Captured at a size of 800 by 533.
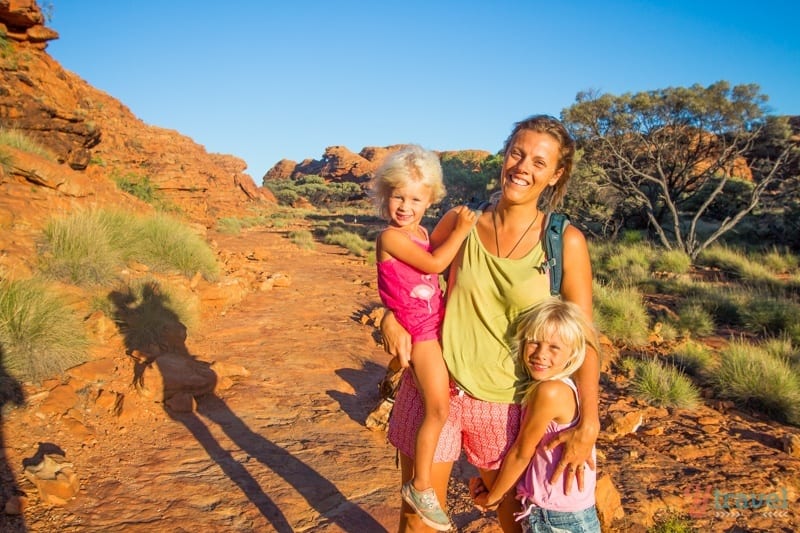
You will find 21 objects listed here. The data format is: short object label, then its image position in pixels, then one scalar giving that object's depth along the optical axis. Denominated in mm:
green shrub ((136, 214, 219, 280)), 8284
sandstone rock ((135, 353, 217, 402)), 4375
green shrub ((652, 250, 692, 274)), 12306
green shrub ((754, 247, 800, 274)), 12656
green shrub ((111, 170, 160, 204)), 14406
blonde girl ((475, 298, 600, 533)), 1562
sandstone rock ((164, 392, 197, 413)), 4332
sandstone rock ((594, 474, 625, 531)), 2850
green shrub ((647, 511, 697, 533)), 2826
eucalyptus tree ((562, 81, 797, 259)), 14750
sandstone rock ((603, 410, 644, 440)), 4297
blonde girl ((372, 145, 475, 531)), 1788
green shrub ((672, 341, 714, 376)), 5914
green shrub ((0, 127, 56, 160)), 8430
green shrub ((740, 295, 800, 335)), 7711
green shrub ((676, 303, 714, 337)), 7770
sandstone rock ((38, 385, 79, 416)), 3725
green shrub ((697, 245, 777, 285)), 11273
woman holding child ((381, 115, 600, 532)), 1697
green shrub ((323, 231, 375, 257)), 17031
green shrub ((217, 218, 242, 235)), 19450
